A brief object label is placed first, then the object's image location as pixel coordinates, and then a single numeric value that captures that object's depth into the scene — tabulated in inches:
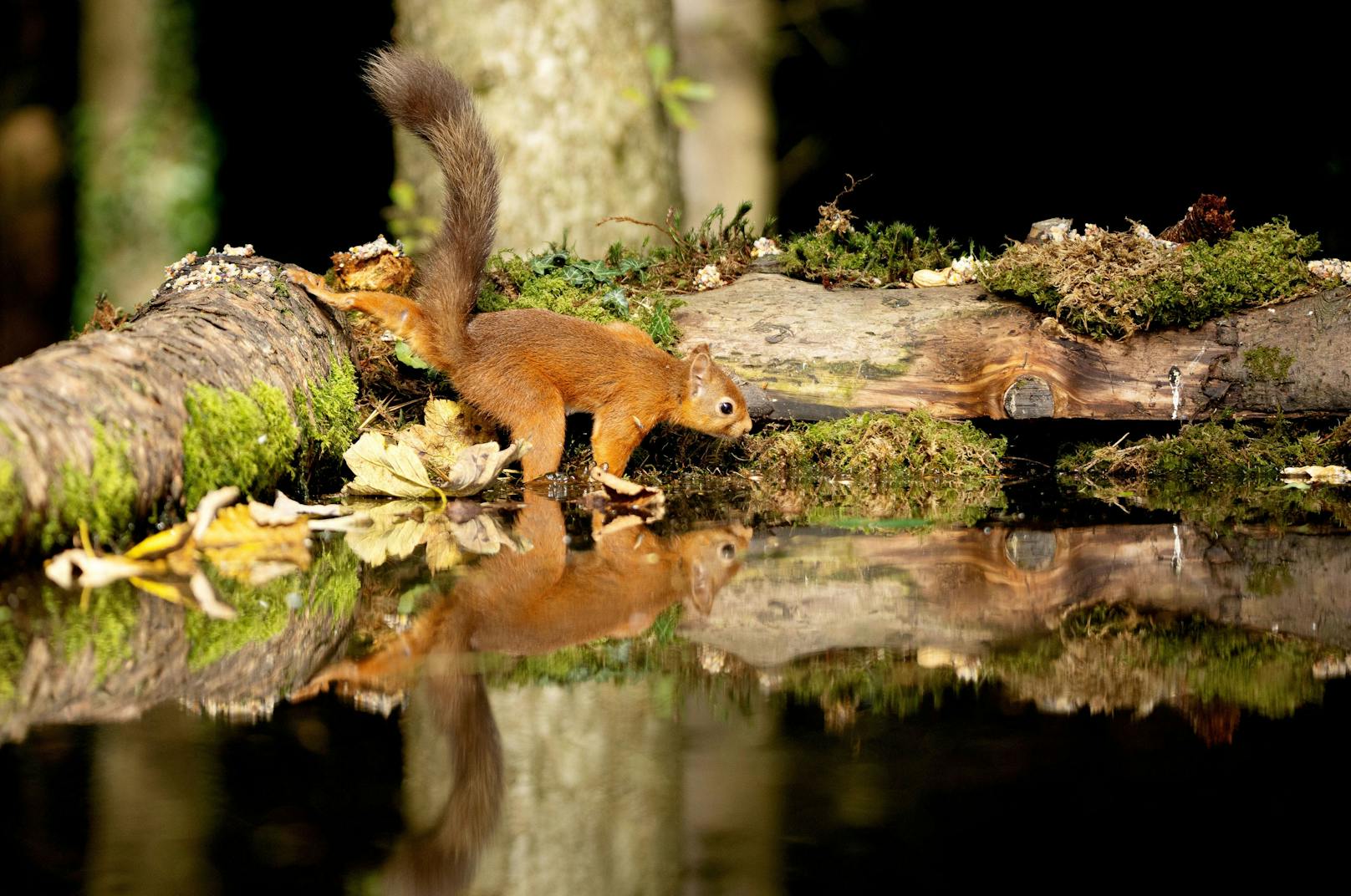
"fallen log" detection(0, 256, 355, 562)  244.2
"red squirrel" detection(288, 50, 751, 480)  402.0
